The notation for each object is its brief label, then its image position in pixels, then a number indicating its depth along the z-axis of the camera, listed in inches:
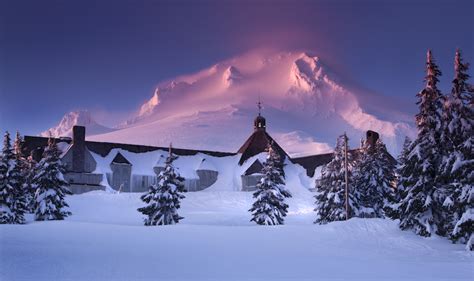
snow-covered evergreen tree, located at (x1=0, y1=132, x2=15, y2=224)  1407.5
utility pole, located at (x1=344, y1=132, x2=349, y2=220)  1513.3
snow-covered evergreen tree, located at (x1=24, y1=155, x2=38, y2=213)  1585.8
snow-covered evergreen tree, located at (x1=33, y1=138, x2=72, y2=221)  1513.3
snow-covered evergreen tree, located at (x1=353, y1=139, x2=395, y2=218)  1659.7
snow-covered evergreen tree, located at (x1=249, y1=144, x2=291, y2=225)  1633.9
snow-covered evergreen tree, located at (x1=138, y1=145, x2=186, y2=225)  1514.5
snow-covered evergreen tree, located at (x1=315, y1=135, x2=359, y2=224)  1573.6
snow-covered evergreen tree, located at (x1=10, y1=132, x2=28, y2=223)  1451.8
